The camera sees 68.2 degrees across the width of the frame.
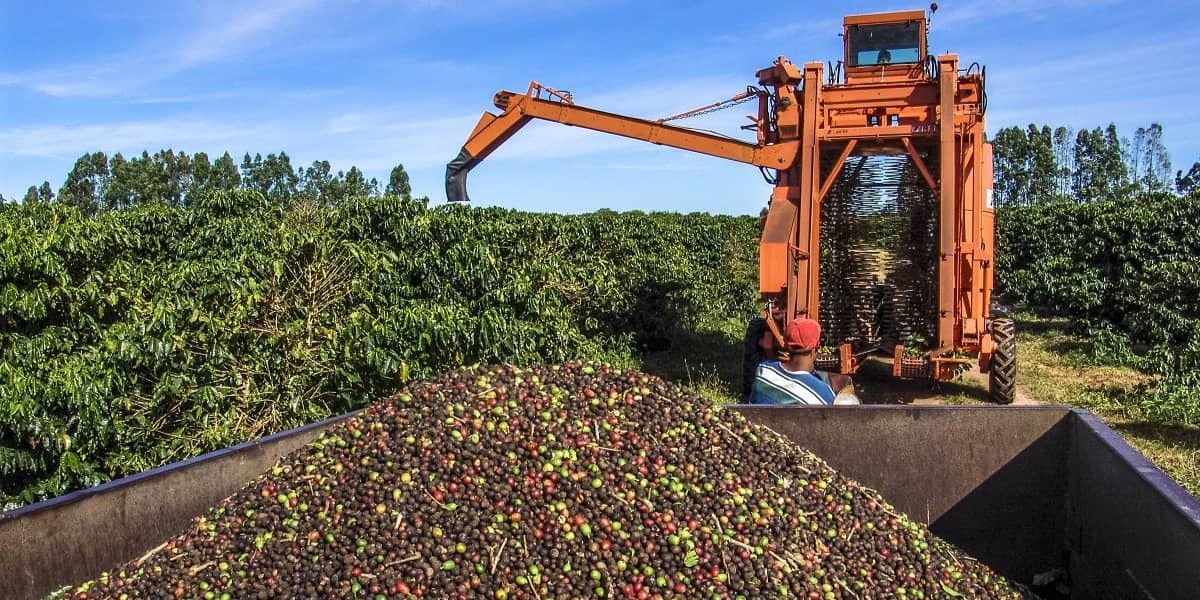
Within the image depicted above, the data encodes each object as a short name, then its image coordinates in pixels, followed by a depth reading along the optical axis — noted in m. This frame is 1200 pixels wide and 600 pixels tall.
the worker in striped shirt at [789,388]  4.99
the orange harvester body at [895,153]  7.29
